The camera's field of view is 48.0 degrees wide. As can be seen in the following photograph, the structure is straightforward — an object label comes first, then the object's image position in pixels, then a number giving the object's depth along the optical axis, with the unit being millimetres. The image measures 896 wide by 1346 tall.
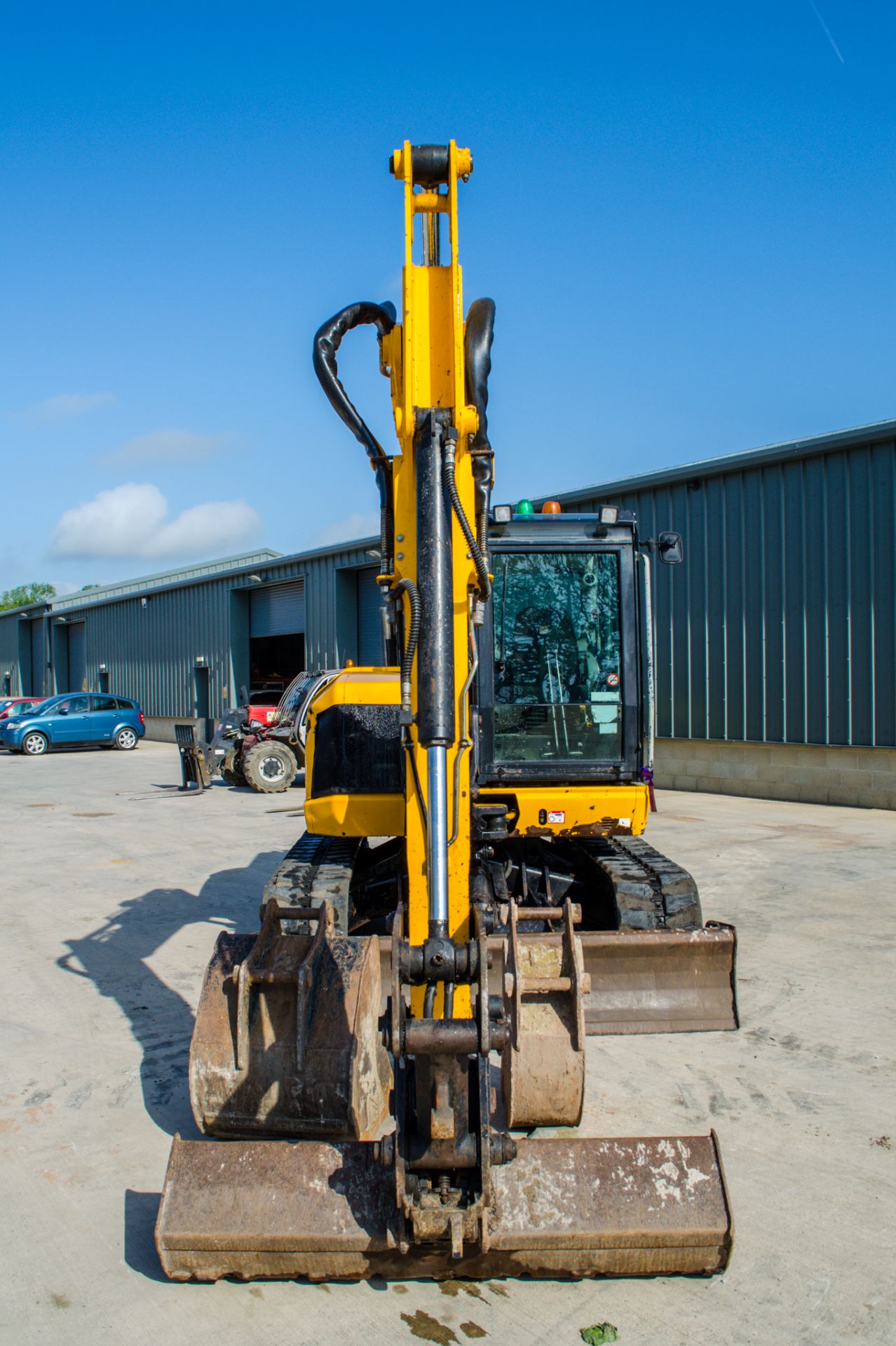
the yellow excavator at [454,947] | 3070
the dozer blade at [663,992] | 5098
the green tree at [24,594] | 108875
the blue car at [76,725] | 28125
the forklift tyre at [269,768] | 17562
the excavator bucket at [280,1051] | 3957
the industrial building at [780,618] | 13680
